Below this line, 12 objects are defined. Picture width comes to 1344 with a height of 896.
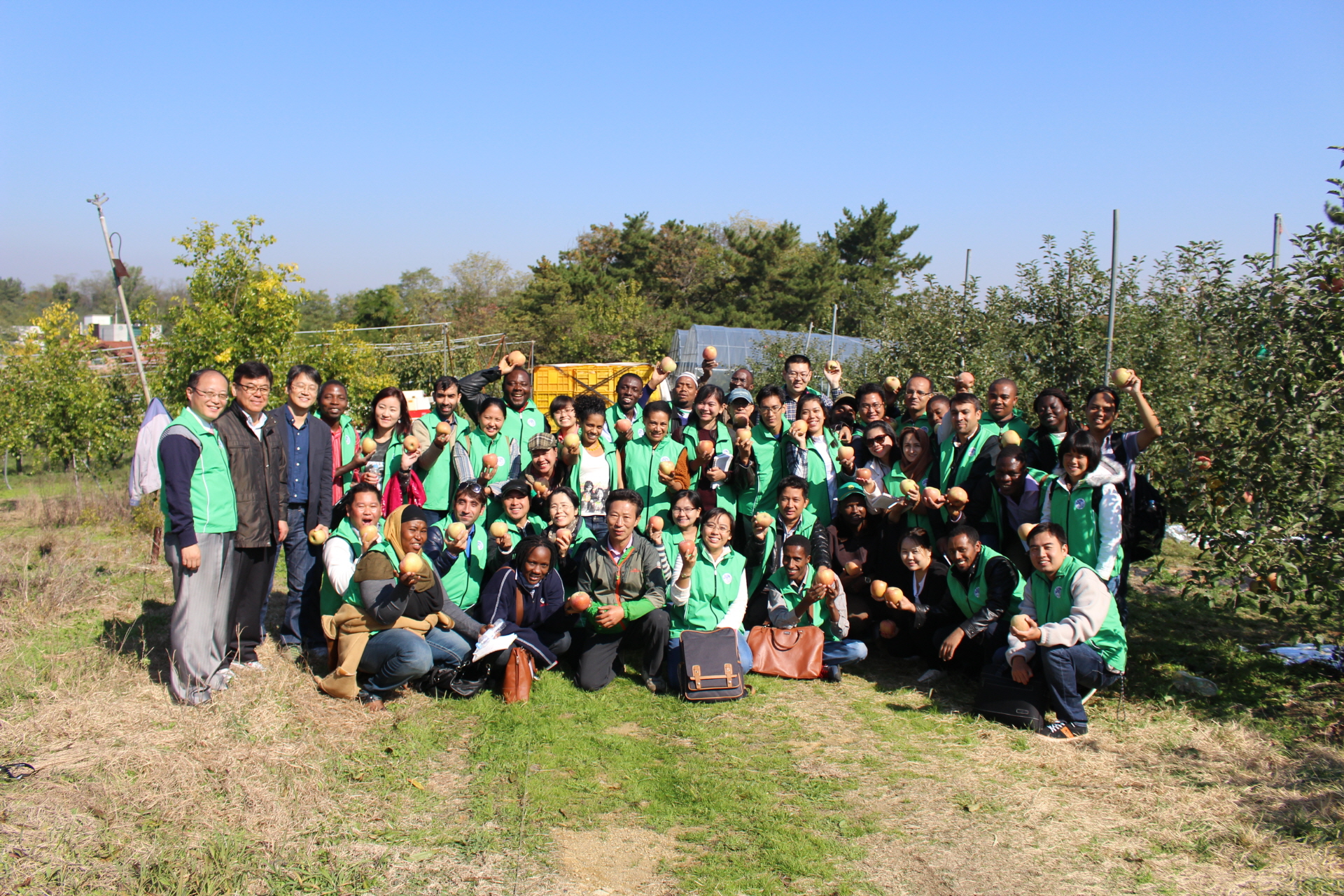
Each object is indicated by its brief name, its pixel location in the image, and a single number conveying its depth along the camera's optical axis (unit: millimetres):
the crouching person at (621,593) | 5863
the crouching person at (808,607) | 6129
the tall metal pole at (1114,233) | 8375
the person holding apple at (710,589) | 5945
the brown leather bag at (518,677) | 5516
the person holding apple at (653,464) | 6633
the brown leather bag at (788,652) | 6098
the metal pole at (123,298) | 8836
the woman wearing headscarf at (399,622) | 5234
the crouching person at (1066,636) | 5164
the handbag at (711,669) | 5645
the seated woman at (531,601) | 5715
